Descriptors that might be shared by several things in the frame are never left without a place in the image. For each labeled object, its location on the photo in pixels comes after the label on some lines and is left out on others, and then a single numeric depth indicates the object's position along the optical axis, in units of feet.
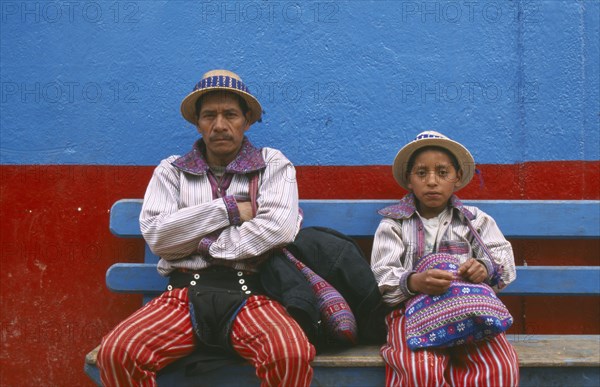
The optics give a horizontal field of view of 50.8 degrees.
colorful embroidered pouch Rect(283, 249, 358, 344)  8.56
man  7.72
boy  7.95
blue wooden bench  10.22
